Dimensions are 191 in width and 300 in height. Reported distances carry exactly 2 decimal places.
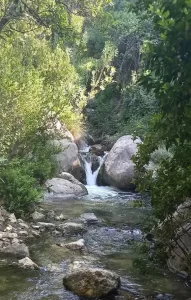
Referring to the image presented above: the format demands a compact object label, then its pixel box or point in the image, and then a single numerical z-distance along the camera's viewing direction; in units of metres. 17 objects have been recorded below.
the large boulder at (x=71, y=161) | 21.14
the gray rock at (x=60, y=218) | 12.56
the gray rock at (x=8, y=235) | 9.46
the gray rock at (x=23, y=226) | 10.68
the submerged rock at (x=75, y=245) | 9.51
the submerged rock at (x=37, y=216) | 12.14
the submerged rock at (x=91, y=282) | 6.68
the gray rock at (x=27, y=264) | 7.86
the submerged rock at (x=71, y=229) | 11.08
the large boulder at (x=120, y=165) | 20.75
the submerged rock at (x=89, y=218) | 12.53
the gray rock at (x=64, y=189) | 17.15
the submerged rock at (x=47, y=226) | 11.27
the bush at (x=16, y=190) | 11.69
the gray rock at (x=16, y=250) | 8.43
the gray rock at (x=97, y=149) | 25.30
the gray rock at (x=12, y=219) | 10.83
